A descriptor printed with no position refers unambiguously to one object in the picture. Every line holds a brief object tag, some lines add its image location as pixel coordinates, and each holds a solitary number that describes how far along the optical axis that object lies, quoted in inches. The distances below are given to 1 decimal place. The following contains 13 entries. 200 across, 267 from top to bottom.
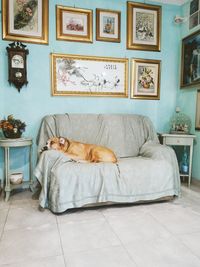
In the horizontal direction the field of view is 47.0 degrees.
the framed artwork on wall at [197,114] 130.8
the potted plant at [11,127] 109.6
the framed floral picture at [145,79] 140.3
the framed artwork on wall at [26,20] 118.0
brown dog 106.3
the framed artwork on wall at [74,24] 125.7
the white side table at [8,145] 106.6
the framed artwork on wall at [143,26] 136.5
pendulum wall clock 116.1
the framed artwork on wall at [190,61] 129.6
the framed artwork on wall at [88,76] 127.6
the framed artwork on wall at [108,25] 131.4
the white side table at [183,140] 128.0
